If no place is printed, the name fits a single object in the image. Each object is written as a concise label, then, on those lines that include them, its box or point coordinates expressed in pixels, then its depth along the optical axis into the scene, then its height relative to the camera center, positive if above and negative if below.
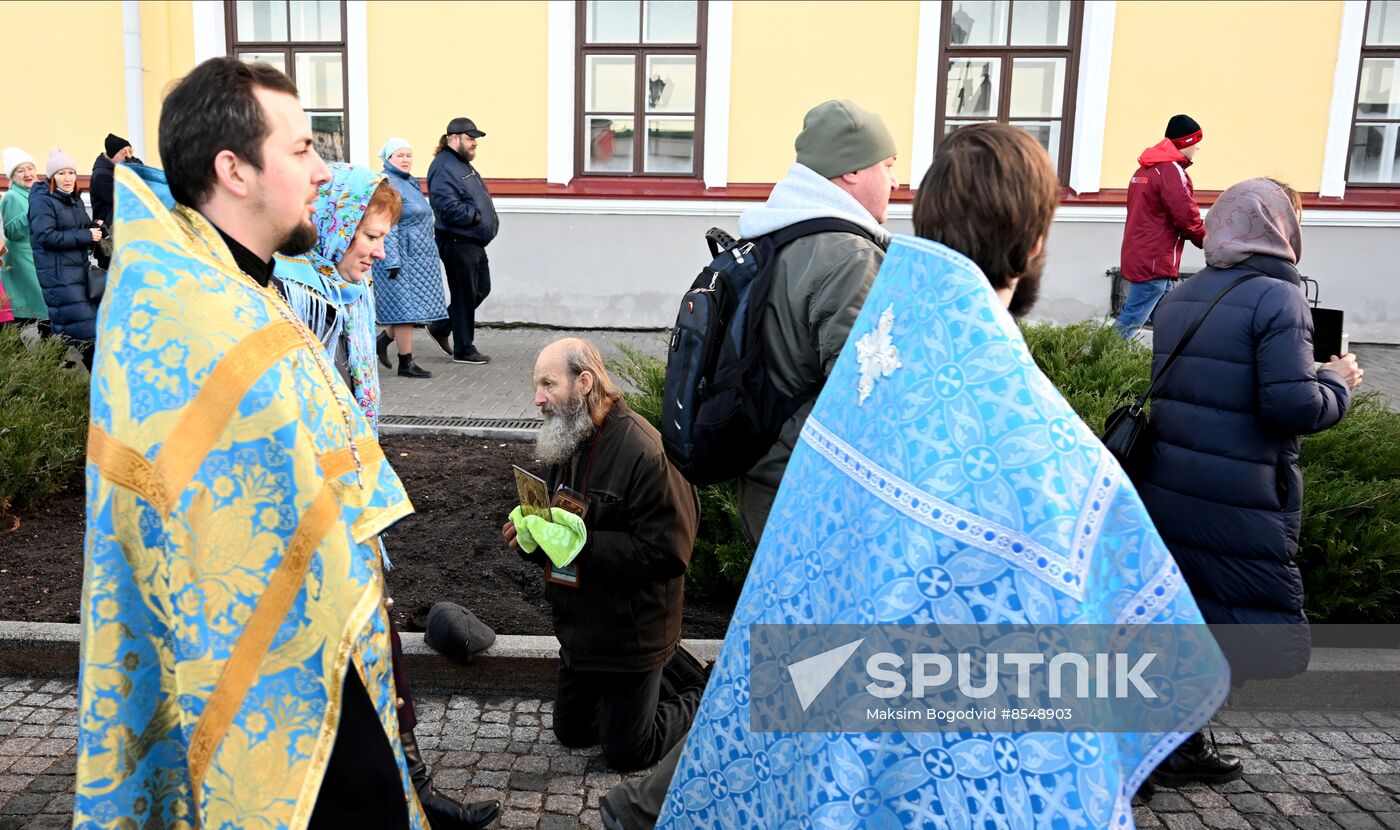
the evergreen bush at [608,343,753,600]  4.75 -1.67
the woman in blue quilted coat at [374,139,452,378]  9.30 -1.14
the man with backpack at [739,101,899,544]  2.97 -0.29
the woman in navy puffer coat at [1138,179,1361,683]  3.36 -0.82
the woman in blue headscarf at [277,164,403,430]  3.52 -0.43
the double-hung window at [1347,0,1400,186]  11.63 +0.47
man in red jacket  8.91 -0.52
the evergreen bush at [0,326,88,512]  5.71 -1.54
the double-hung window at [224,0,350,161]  12.42 +0.77
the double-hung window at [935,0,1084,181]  11.88 +0.78
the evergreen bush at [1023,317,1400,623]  4.54 -1.34
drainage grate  7.55 -1.86
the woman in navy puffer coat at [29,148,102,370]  8.93 -0.98
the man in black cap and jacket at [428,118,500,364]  9.73 -0.74
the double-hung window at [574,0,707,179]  12.11 +0.43
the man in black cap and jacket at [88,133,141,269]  9.52 -0.44
